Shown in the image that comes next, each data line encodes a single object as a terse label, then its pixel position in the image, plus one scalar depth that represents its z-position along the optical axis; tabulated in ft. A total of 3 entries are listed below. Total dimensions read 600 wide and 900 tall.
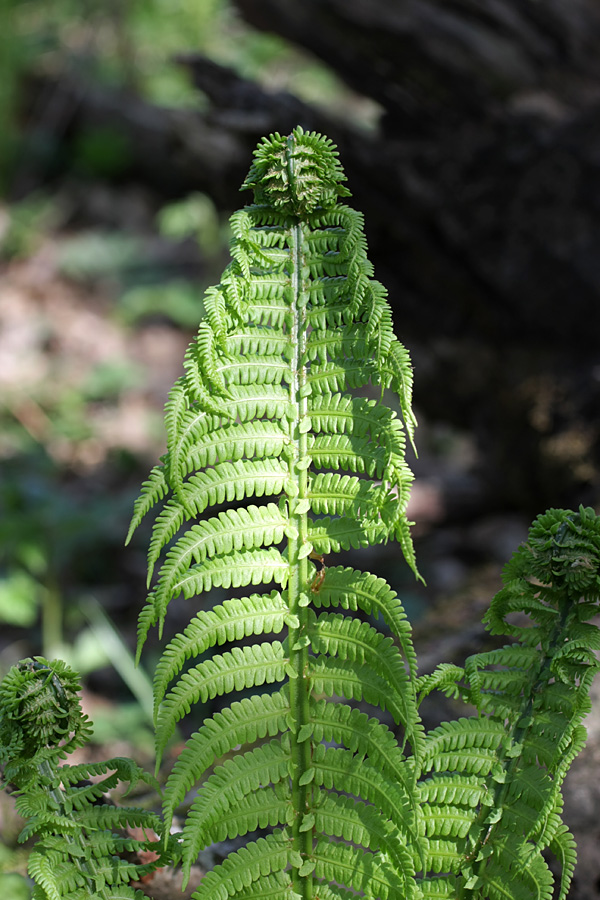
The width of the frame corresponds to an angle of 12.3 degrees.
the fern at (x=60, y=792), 3.52
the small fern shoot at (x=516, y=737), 3.57
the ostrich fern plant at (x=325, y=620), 3.56
